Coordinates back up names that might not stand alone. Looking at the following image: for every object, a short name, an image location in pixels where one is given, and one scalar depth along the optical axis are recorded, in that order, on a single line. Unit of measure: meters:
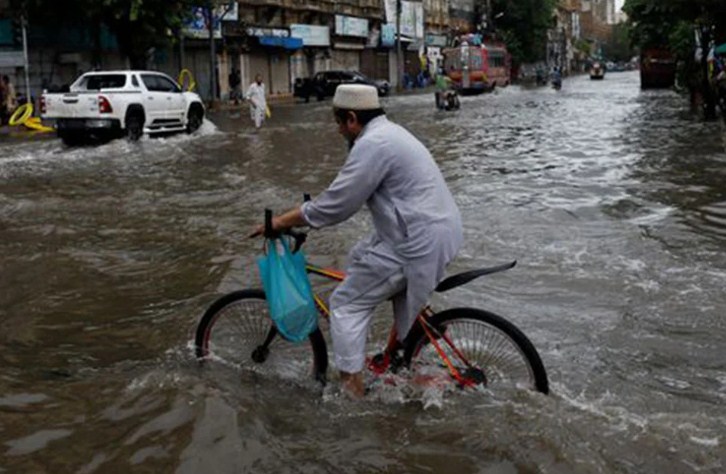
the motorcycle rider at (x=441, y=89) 31.36
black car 42.59
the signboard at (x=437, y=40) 73.00
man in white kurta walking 24.50
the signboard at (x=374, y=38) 60.22
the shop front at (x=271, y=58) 44.31
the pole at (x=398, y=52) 57.62
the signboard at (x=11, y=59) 29.41
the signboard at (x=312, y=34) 48.90
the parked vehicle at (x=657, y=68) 48.50
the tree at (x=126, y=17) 26.45
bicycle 4.18
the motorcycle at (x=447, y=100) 31.52
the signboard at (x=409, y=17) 64.00
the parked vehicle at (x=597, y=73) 85.19
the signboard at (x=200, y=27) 37.00
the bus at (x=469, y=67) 47.78
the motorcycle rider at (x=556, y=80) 56.24
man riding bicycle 3.92
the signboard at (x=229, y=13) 37.12
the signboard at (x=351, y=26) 54.72
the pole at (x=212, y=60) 35.66
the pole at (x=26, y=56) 27.89
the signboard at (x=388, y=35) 62.31
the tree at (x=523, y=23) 82.12
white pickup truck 19.00
